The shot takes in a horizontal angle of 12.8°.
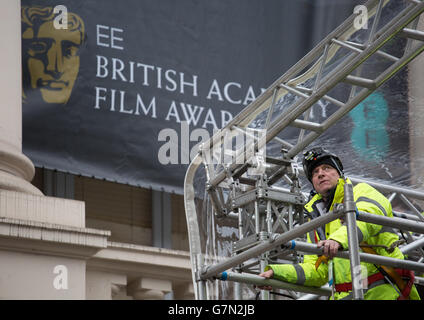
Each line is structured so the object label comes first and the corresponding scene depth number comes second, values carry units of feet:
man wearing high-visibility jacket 43.10
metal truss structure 48.90
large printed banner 84.26
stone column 74.27
